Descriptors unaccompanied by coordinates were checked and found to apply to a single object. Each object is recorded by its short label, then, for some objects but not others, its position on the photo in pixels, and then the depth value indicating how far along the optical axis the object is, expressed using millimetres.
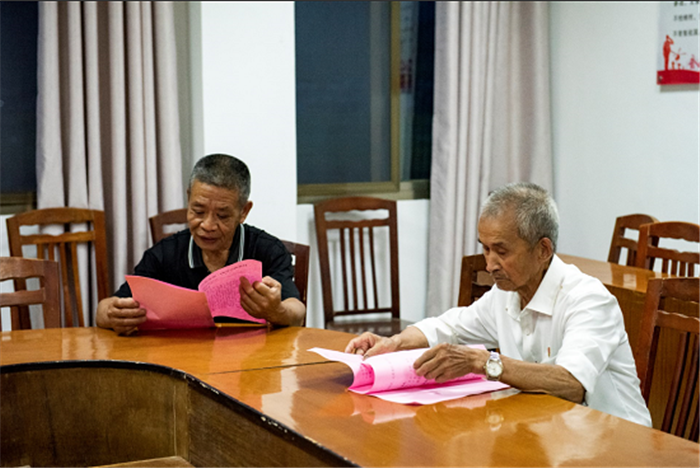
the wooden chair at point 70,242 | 3291
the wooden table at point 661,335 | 2855
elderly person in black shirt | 2193
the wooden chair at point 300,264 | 2639
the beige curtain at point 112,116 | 3354
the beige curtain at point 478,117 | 4281
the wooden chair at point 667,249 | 3230
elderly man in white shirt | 1652
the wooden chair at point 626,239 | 3682
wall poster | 3838
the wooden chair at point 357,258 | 3896
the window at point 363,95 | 4234
